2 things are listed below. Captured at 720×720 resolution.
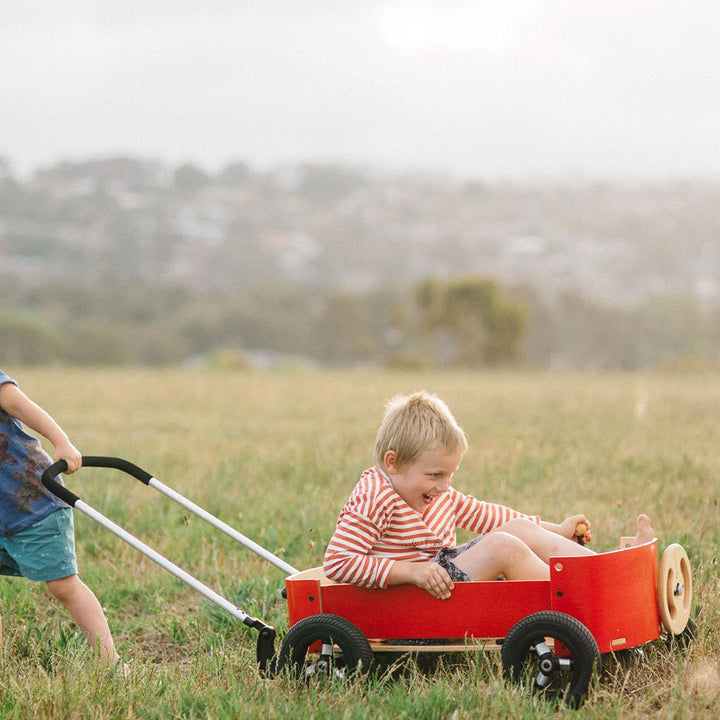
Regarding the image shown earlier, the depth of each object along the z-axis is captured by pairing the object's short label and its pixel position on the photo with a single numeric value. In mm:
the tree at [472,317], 36250
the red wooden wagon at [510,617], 3195
